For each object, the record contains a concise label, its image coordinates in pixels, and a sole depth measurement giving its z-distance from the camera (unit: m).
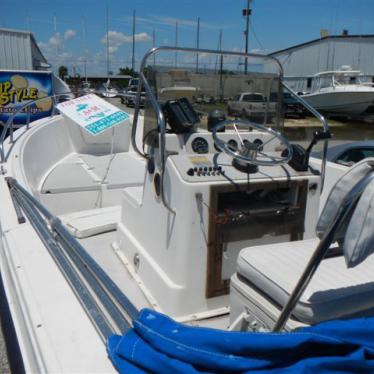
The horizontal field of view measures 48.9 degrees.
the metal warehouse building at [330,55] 27.97
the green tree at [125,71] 58.78
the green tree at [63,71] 48.00
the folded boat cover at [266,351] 0.95
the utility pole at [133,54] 36.72
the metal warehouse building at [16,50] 14.30
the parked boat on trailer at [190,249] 1.04
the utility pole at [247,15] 25.09
